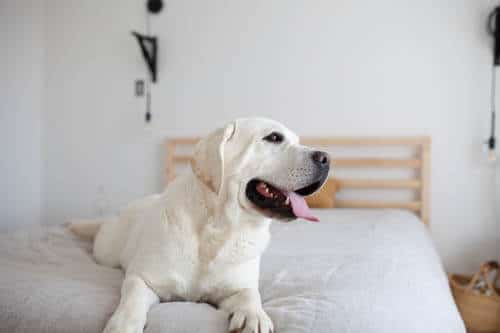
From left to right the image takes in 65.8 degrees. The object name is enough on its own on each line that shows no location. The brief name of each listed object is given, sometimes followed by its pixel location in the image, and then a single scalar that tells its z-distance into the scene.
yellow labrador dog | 0.96
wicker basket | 1.90
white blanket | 0.82
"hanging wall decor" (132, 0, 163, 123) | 2.95
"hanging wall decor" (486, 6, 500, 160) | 2.26
